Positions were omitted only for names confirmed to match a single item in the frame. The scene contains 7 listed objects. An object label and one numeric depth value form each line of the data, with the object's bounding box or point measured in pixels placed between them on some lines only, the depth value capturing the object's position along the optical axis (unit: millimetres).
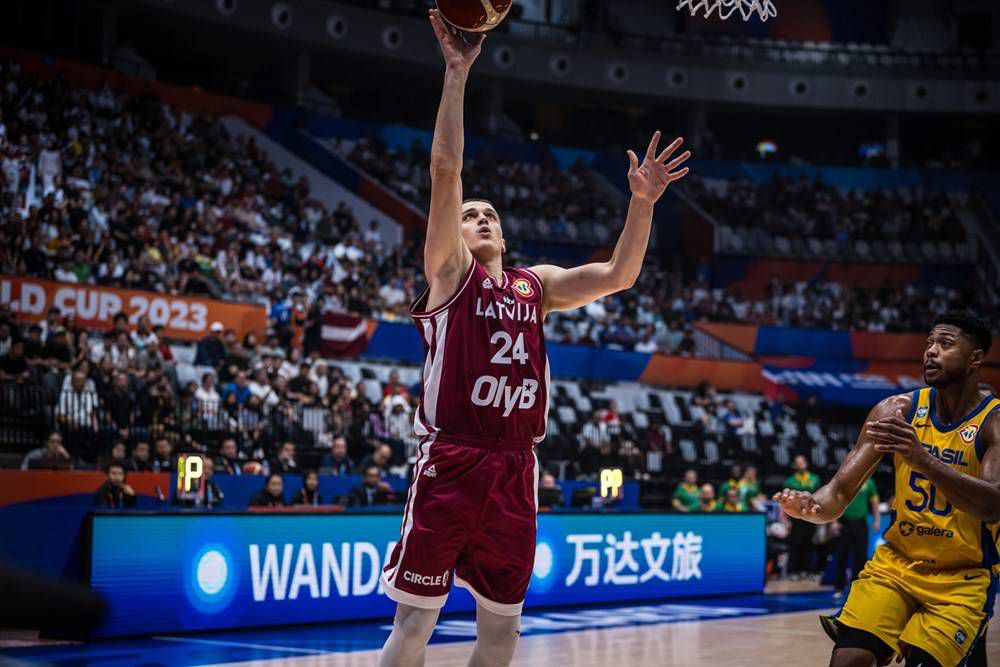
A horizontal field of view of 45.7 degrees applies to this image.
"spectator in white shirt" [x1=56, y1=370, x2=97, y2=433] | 14281
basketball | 4883
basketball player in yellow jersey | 4895
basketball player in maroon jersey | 4770
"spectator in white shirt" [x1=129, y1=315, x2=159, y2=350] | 16438
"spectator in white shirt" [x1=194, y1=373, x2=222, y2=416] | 15273
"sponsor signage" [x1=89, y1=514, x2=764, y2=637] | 9922
